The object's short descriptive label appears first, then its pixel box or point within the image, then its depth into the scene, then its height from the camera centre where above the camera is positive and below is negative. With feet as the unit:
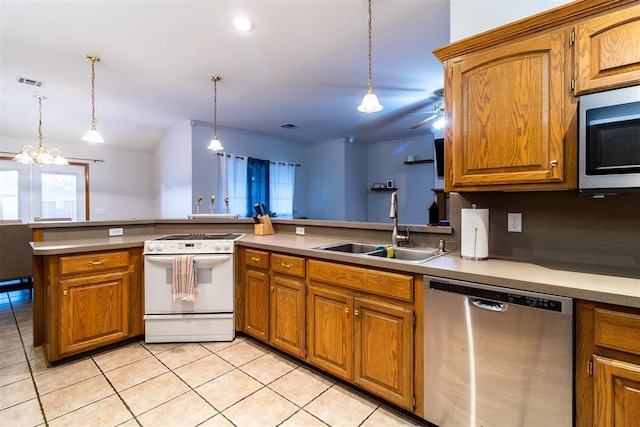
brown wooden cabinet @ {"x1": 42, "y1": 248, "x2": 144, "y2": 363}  7.18 -2.28
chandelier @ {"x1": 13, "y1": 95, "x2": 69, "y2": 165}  13.12 +2.51
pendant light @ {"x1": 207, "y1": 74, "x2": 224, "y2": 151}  10.86 +4.92
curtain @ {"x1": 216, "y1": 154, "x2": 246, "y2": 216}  17.13 +1.72
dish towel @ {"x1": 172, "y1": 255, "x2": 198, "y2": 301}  8.07 -1.80
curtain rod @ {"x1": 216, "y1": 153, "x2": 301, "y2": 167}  16.96 +3.33
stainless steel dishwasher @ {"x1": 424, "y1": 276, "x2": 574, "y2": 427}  3.91 -2.13
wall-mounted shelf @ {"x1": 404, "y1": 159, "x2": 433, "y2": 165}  18.95 +3.26
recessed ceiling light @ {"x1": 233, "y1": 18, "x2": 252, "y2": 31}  7.52 +4.88
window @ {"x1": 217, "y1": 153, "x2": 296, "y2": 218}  17.33 +1.79
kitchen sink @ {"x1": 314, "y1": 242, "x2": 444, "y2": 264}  6.59 -0.92
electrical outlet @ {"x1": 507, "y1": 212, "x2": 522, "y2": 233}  5.79 -0.21
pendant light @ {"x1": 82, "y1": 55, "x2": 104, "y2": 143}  9.34 +2.56
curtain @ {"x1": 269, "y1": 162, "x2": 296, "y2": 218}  19.80 +1.67
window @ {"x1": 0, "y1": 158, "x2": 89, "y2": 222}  16.01 +1.27
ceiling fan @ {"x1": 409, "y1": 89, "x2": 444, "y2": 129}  11.95 +4.13
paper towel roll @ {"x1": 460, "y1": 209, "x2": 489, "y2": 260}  5.56 -0.43
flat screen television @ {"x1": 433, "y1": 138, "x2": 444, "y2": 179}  14.44 +2.78
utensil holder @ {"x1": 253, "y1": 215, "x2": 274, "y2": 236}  10.29 -0.52
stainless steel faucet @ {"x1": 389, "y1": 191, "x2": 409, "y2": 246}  7.04 -0.46
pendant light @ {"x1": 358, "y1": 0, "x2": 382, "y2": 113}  7.13 +2.61
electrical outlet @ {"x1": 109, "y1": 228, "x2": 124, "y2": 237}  9.54 -0.62
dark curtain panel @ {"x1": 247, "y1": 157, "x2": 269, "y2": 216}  18.20 +1.89
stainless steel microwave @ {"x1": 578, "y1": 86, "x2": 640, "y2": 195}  3.97 +0.96
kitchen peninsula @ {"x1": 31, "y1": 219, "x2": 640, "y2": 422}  4.05 -0.95
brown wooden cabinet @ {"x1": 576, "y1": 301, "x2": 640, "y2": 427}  3.47 -1.88
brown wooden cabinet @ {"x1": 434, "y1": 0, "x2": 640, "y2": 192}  4.23 +2.00
